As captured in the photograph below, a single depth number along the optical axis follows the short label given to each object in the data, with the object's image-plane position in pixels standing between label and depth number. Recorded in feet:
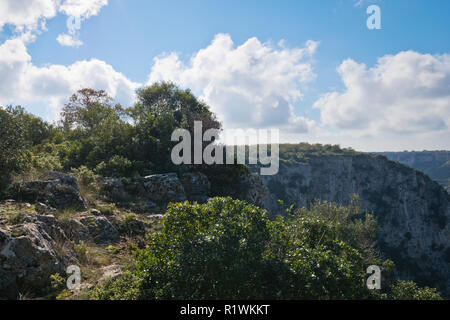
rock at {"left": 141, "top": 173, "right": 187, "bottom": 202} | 44.11
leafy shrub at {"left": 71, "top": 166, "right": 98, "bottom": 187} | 39.93
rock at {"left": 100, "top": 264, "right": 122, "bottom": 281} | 20.67
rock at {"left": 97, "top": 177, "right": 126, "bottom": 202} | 40.06
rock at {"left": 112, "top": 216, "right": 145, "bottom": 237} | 30.60
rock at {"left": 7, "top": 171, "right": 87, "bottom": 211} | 27.20
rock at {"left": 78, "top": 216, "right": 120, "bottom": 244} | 27.05
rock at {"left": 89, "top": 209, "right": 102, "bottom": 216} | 30.63
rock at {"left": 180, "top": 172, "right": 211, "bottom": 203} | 50.04
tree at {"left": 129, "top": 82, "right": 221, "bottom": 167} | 56.54
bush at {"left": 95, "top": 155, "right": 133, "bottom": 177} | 47.91
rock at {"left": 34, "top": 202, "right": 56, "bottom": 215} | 25.29
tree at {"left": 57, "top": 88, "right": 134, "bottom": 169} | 52.60
